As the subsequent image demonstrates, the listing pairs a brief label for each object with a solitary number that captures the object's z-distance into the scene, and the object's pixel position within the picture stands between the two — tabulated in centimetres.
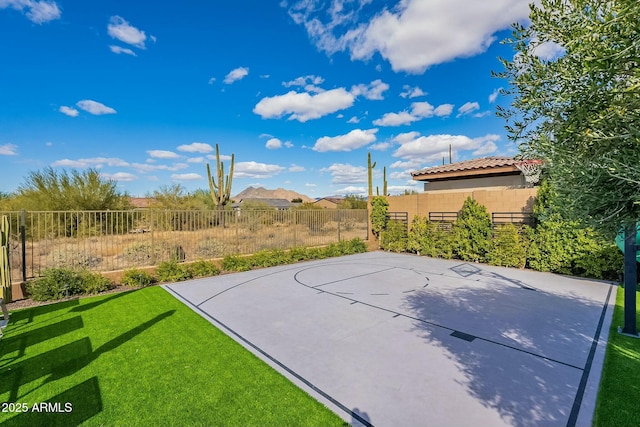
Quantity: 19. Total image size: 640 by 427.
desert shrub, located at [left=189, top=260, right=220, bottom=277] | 887
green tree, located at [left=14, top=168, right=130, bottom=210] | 1246
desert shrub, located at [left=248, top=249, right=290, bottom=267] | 1016
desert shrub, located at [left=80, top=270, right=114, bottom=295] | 699
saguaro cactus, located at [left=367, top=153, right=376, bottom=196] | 1555
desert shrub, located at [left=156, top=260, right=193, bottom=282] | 823
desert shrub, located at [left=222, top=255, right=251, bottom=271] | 953
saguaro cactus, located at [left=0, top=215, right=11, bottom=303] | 447
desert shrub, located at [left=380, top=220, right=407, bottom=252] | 1346
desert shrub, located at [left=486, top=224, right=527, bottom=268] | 953
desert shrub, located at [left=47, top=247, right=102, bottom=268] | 773
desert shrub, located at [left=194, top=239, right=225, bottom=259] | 971
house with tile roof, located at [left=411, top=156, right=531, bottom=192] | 1171
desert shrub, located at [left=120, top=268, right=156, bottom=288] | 762
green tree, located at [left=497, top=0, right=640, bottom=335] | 164
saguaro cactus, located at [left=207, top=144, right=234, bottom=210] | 1545
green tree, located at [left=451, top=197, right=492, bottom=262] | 1050
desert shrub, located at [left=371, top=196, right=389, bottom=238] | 1440
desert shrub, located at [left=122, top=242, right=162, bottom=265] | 870
